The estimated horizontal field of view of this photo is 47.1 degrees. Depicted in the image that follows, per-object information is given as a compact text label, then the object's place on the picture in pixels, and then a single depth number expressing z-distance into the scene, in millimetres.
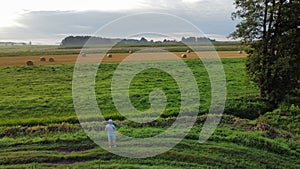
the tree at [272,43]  20391
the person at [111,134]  13442
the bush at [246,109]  20109
